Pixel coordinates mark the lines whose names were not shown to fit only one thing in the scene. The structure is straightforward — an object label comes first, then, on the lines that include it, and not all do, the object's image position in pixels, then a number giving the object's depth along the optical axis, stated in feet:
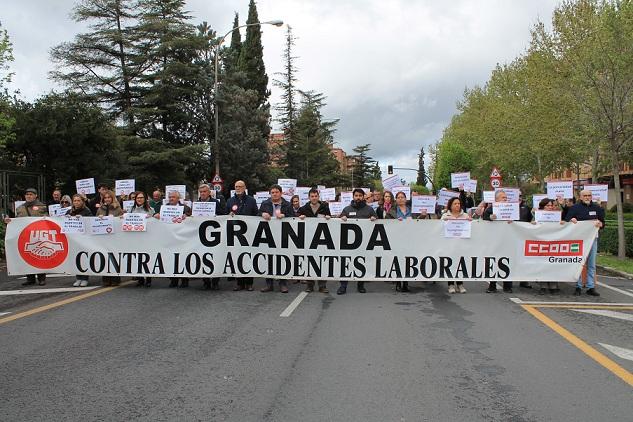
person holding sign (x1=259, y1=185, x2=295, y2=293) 32.63
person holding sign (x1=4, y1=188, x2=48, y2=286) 35.01
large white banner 31.71
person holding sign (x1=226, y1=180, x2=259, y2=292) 32.65
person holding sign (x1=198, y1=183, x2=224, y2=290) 32.51
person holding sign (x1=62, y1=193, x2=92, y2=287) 34.06
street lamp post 88.27
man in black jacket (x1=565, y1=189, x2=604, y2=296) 31.53
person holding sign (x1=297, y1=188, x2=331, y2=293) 33.37
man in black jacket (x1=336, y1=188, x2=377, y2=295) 32.53
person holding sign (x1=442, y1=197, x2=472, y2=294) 32.09
